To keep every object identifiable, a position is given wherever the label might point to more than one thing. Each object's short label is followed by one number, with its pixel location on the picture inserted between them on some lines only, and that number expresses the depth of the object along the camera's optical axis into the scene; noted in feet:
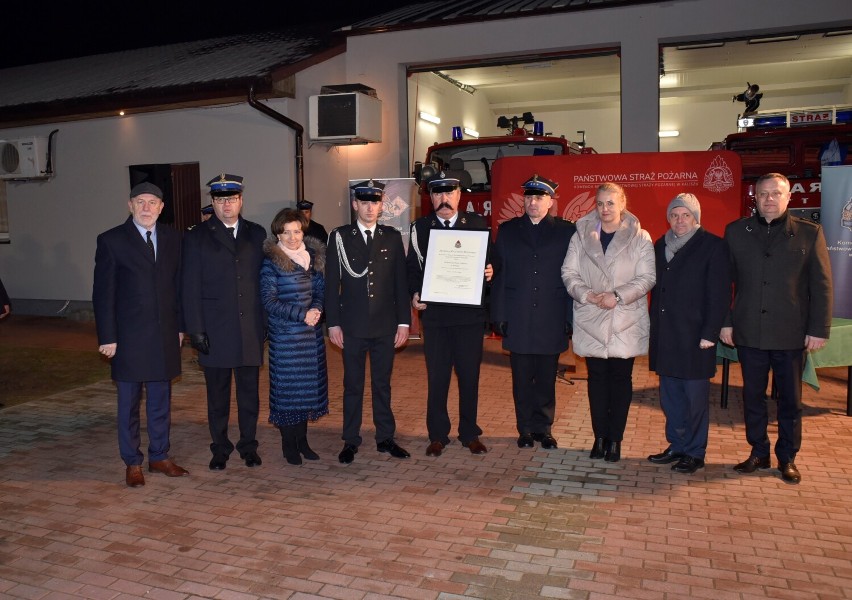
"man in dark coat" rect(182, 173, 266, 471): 17.52
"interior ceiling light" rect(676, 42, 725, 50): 38.38
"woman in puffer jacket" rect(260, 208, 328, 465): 17.60
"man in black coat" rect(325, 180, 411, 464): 18.13
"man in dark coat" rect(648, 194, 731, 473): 16.93
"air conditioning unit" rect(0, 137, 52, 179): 45.16
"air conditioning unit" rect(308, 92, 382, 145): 38.81
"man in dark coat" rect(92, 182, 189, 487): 16.83
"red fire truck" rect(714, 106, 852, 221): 31.55
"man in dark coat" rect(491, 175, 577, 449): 18.52
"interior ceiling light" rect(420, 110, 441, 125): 46.63
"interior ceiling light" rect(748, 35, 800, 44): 37.09
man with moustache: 18.45
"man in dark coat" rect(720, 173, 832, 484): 16.47
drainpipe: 38.16
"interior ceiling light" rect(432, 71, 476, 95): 50.24
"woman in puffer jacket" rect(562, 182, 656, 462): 17.30
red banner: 27.04
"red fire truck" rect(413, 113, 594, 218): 34.65
